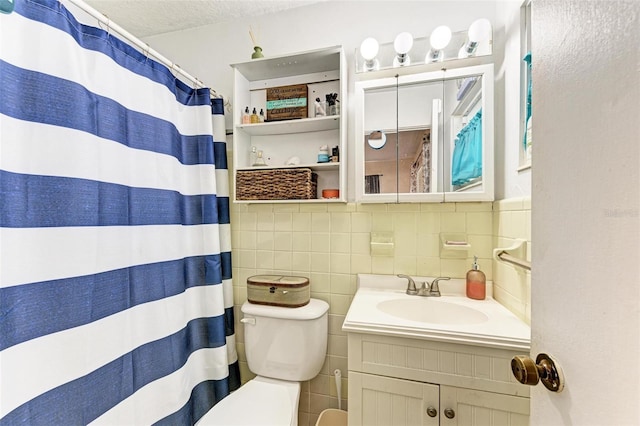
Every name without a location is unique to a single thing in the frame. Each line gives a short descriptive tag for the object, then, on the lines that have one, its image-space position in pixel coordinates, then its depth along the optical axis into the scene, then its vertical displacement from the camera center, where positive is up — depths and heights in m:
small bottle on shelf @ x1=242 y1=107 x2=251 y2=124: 1.43 +0.48
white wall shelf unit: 1.31 +0.43
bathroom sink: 1.14 -0.45
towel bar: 0.85 -0.18
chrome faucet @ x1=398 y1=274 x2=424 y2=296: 1.25 -0.38
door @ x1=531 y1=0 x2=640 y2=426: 0.31 +0.00
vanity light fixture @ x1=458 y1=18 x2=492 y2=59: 1.16 +0.76
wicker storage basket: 1.30 +0.12
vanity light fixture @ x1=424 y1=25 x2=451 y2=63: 1.19 +0.75
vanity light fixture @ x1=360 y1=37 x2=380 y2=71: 1.28 +0.75
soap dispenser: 1.18 -0.34
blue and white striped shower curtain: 0.73 -0.09
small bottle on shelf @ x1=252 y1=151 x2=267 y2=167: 1.43 +0.25
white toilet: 1.20 -0.67
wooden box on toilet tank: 1.30 -0.41
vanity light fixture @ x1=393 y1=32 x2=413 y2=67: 1.23 +0.74
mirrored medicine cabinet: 1.19 +0.33
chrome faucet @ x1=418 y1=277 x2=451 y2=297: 1.23 -0.38
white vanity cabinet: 0.83 -0.58
